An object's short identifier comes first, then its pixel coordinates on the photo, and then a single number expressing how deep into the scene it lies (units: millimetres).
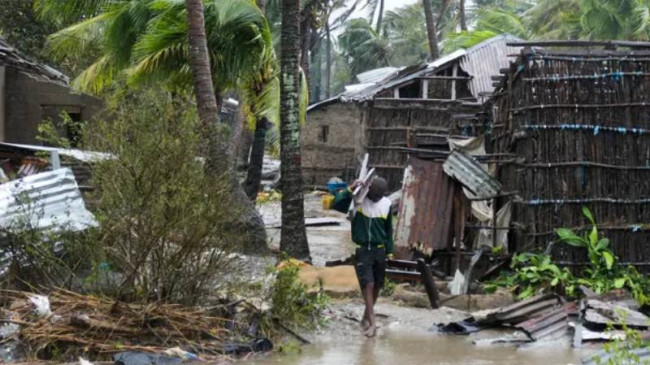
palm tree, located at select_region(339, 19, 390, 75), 61891
